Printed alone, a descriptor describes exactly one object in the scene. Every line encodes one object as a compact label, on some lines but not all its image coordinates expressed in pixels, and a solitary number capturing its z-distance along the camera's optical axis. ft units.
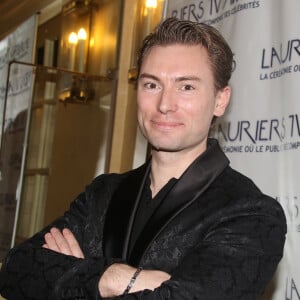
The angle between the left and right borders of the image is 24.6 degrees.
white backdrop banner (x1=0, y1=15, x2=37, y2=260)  11.08
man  4.57
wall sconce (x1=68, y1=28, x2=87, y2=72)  11.74
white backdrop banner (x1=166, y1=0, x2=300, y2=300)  6.63
